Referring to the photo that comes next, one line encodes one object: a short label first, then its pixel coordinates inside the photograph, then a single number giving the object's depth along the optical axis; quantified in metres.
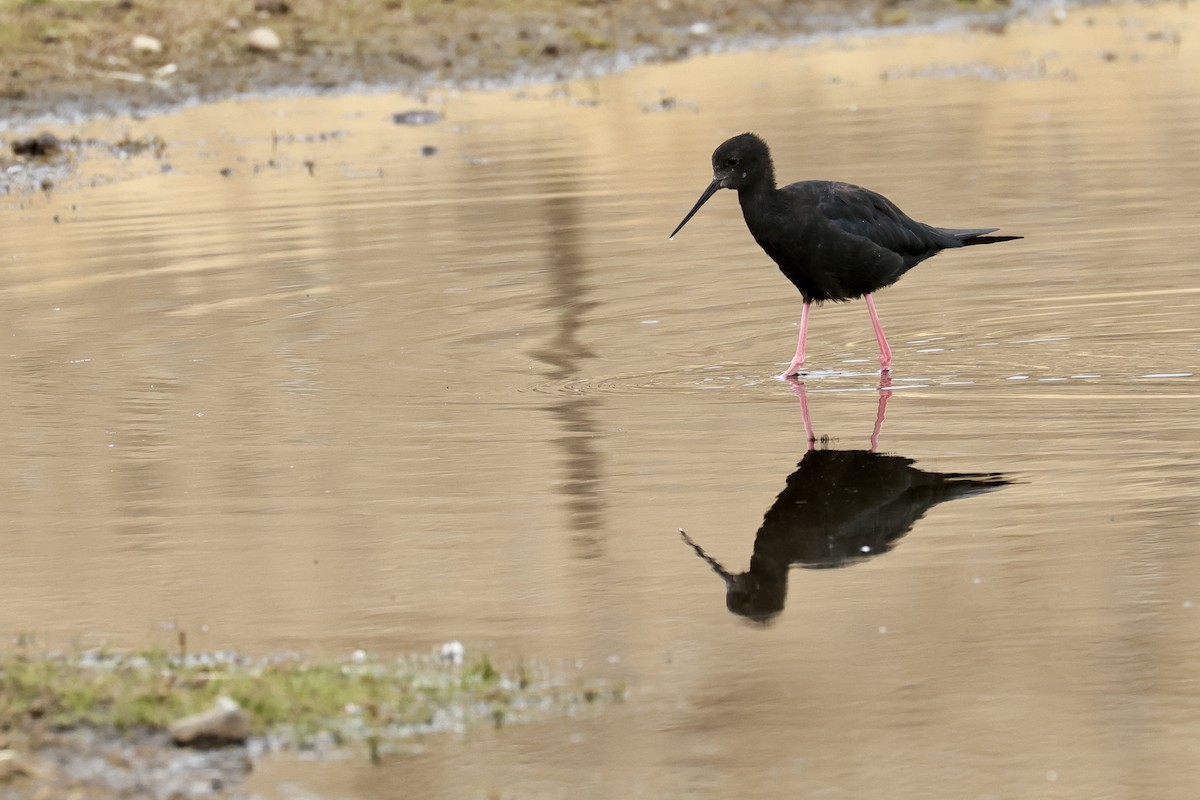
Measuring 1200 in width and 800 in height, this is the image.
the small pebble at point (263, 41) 23.30
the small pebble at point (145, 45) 22.86
